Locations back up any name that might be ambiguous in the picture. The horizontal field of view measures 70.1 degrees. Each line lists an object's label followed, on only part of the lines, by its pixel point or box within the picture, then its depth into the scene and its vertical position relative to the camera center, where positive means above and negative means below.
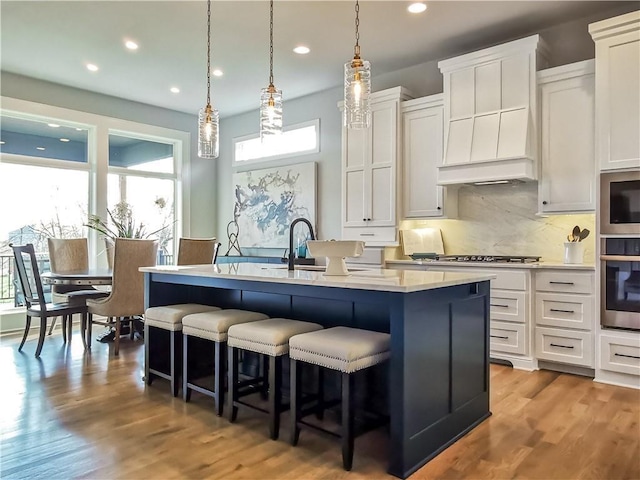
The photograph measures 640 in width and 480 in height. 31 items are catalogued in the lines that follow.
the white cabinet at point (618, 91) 3.48 +1.18
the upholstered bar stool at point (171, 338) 3.21 -0.73
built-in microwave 3.46 +0.31
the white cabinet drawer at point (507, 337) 3.98 -0.85
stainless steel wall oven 3.44 -0.31
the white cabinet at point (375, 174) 4.99 +0.77
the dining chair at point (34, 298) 4.38 -0.56
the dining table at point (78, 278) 4.34 -0.36
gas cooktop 4.18 -0.15
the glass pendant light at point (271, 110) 3.34 +0.96
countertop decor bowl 2.58 -0.05
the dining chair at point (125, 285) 4.34 -0.42
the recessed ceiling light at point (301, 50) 4.73 +2.02
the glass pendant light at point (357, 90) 3.01 +1.01
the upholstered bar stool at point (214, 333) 2.83 -0.58
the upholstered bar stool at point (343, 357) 2.16 -0.57
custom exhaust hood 4.05 +1.21
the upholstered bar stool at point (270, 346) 2.49 -0.59
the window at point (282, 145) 6.29 +1.43
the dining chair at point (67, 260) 5.16 -0.22
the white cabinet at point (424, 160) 4.75 +0.88
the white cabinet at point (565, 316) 3.70 -0.62
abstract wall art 6.28 +0.59
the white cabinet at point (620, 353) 3.45 -0.85
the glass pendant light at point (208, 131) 3.68 +0.90
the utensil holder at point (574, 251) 3.95 -0.08
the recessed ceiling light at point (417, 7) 3.82 +2.00
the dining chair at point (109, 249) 5.60 -0.09
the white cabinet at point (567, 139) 3.83 +0.89
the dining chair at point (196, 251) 4.79 -0.10
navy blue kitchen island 2.14 -0.47
